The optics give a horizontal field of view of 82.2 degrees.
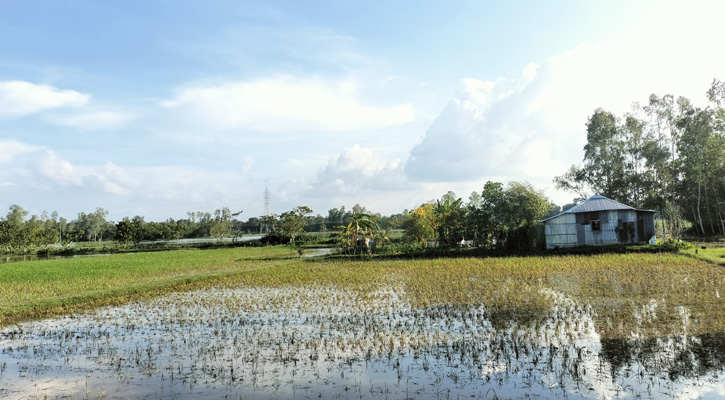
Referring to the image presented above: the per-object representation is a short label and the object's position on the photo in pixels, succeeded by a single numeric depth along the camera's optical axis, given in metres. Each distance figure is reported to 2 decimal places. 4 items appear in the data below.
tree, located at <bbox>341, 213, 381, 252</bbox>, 31.18
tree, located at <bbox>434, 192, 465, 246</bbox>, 33.97
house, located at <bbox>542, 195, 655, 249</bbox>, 29.83
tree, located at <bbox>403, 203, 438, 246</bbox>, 34.59
